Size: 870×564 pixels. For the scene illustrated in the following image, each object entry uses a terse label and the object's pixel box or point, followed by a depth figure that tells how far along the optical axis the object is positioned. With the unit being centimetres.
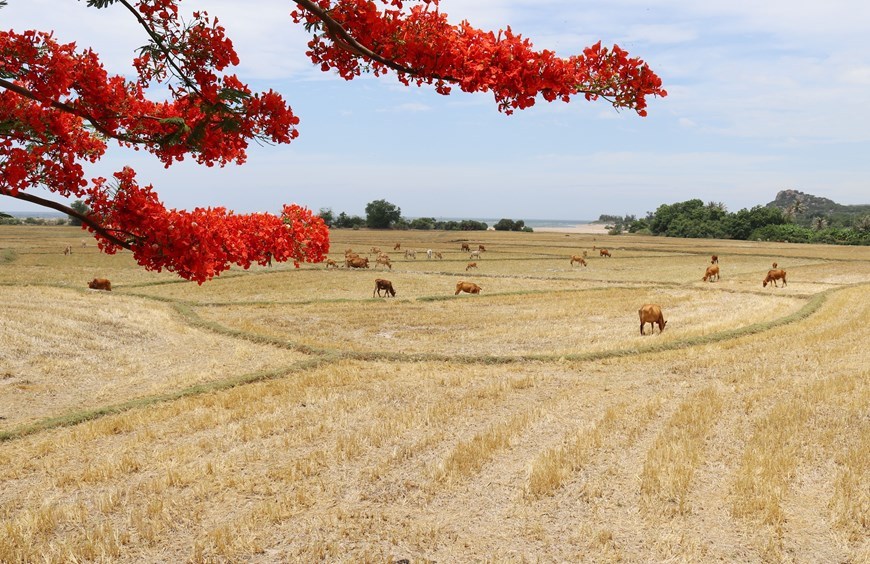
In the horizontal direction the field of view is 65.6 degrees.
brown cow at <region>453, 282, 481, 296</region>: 3375
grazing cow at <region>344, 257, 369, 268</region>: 4625
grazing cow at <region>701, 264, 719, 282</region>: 3993
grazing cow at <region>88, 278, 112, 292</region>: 3083
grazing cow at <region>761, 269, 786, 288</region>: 3644
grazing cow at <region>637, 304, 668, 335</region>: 2197
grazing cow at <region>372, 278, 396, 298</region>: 3284
